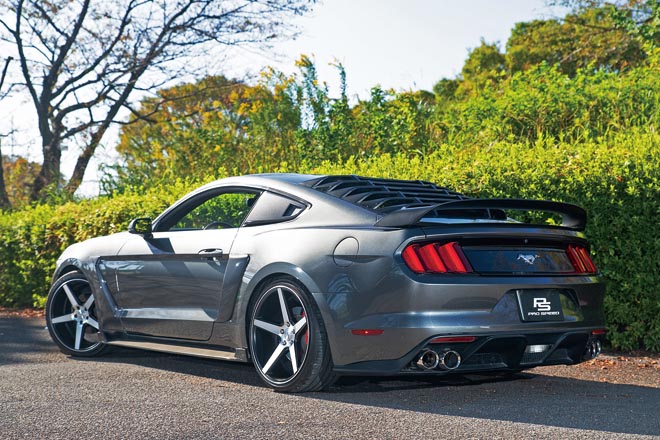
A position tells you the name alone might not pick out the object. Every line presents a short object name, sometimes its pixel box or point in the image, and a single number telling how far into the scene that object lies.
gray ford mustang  5.24
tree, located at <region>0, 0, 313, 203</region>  21.59
